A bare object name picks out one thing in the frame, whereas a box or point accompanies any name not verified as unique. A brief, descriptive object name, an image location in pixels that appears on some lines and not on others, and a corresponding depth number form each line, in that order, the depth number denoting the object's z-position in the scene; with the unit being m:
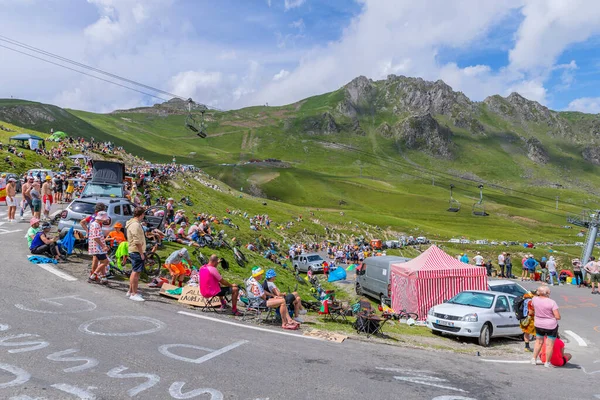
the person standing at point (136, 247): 11.39
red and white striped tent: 18.94
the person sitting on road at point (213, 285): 11.70
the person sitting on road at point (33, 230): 15.32
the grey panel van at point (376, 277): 21.19
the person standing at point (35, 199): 21.05
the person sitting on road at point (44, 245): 14.57
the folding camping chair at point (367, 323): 12.24
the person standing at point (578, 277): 32.91
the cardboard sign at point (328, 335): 10.68
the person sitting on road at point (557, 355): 10.52
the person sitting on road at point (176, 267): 14.10
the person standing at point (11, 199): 21.48
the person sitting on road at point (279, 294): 12.21
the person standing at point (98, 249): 12.11
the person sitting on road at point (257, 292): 12.02
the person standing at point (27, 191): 21.82
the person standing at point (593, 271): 28.89
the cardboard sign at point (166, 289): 12.47
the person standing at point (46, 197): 23.06
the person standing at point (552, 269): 32.78
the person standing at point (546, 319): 10.21
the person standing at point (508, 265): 35.97
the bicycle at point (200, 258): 18.20
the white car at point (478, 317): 13.98
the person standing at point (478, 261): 33.02
